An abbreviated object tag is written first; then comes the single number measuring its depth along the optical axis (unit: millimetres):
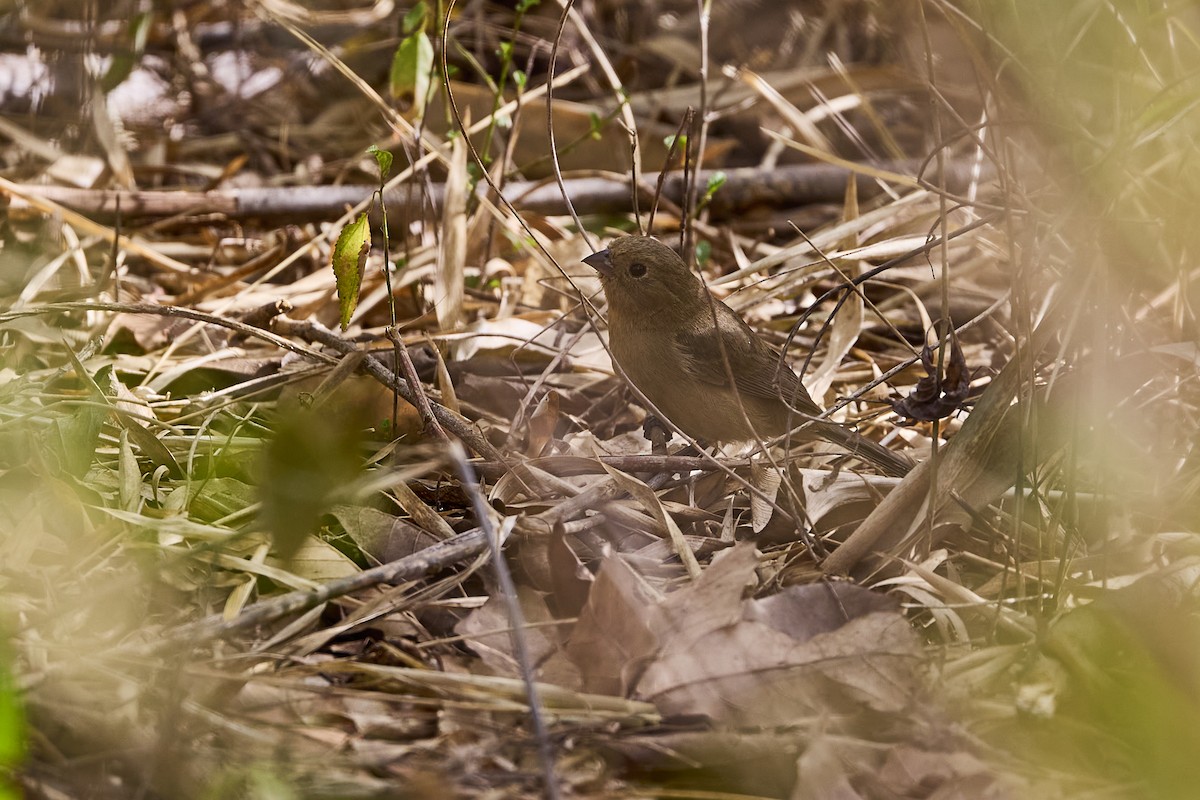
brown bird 8453
